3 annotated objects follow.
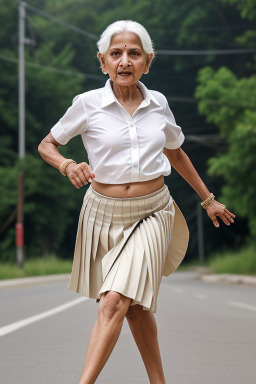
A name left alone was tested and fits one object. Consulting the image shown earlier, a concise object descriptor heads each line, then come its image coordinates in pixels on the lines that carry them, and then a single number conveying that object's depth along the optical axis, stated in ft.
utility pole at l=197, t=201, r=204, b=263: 219.61
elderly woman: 14.35
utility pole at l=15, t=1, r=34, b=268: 113.29
